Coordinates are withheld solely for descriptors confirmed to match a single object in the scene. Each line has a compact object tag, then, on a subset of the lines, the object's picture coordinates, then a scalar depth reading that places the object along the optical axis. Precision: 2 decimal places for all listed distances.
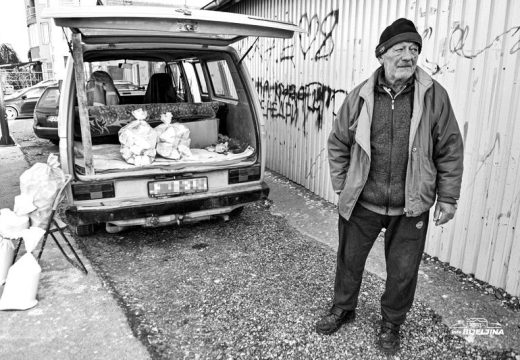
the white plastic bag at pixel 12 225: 3.31
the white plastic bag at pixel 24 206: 3.42
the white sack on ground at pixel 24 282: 3.08
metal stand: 3.49
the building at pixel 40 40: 35.46
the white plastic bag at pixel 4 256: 3.33
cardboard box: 4.92
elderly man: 2.35
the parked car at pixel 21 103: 15.77
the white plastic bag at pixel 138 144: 4.11
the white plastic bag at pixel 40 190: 3.47
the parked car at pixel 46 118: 9.52
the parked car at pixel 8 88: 23.32
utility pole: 9.98
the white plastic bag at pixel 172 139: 4.29
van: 3.51
